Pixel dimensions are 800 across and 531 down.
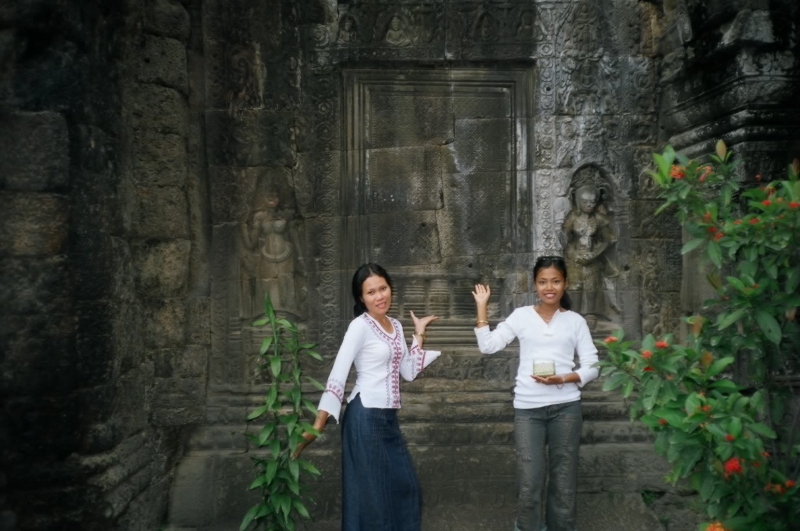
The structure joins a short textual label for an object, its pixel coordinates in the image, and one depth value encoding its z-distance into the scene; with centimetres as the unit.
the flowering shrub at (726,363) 274
